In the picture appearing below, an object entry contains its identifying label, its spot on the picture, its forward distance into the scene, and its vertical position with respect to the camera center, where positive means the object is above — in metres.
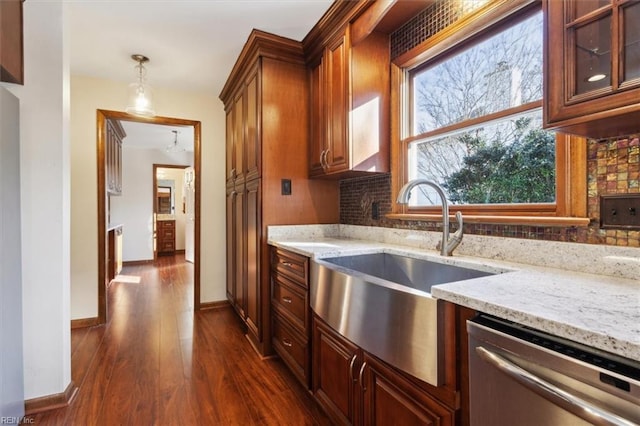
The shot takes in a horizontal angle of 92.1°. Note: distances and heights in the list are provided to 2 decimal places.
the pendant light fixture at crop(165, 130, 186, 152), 5.24 +1.25
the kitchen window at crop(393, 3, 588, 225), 1.35 +0.44
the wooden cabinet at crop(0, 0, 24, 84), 1.44 +0.83
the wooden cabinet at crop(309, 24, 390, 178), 2.02 +0.72
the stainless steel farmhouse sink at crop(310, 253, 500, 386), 0.93 -0.37
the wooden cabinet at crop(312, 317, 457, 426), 0.97 -0.68
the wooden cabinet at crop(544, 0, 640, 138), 0.83 +0.41
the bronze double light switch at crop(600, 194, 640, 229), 1.04 -0.01
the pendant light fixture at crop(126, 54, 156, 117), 2.77 +1.04
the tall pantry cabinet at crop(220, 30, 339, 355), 2.33 +0.39
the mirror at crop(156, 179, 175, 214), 7.69 +0.39
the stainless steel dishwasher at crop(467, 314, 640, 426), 0.56 -0.36
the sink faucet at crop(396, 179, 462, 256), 1.50 -0.07
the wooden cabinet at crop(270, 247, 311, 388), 1.78 -0.64
